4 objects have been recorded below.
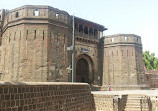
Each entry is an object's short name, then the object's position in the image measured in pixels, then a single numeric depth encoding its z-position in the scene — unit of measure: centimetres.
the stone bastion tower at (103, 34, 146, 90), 2050
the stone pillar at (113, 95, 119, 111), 994
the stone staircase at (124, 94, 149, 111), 1069
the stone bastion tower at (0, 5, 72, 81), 1402
